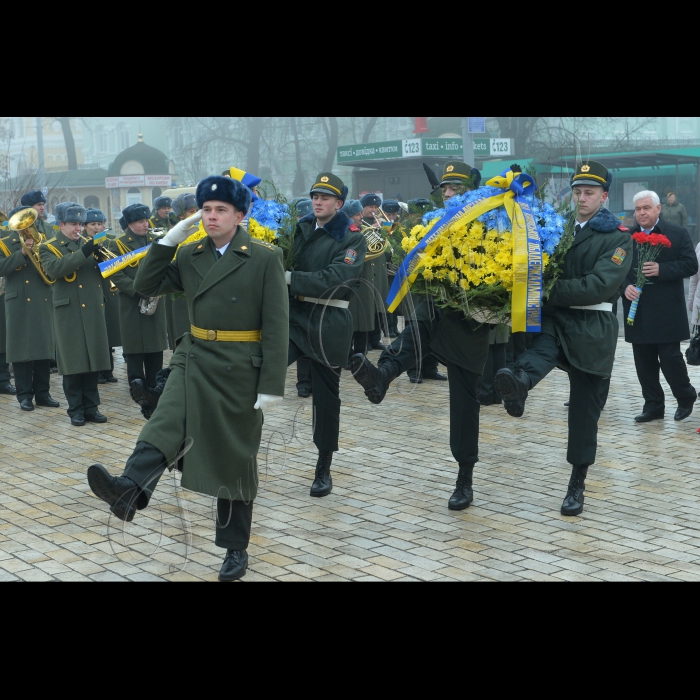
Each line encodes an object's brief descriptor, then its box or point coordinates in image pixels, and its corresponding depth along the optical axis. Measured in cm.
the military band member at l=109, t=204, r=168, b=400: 1025
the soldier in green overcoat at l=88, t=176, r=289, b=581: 517
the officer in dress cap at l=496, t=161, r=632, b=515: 623
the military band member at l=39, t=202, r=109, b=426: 989
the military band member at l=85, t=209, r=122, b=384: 1177
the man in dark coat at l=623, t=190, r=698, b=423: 912
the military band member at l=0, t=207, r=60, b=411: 1073
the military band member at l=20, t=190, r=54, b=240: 1134
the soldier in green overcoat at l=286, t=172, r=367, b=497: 679
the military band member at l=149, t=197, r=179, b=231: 1355
